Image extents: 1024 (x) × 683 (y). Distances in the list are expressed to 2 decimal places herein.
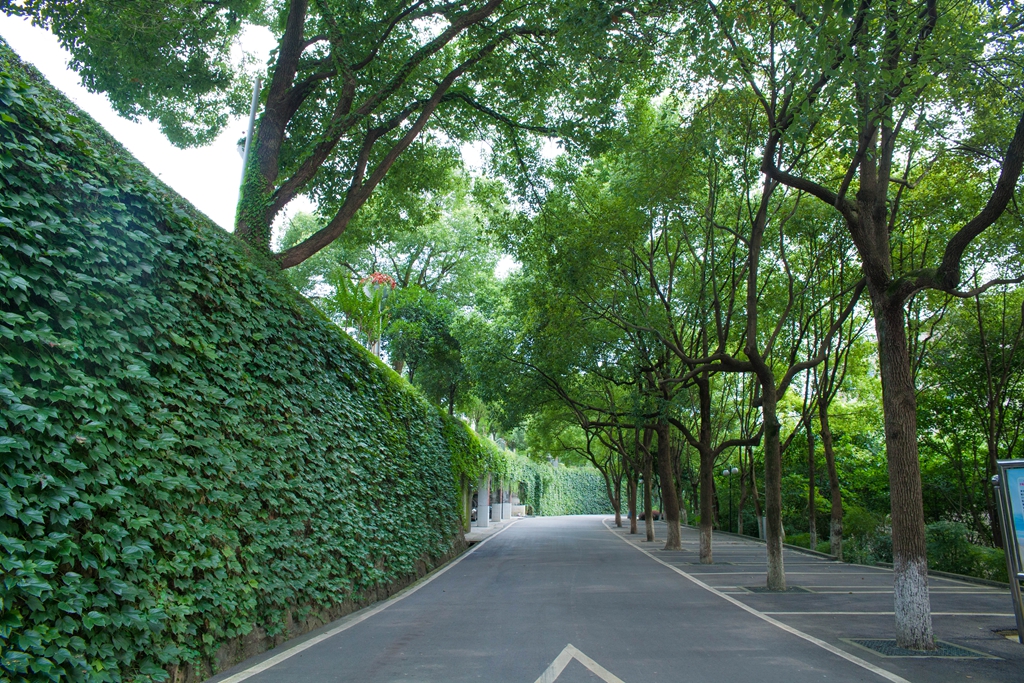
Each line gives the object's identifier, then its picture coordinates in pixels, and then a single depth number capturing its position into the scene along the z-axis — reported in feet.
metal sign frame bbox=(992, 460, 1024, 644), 22.90
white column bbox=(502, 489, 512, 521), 167.20
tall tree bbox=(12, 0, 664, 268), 31.99
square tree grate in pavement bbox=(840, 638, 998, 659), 23.21
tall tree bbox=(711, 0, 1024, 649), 21.43
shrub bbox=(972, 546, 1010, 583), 44.93
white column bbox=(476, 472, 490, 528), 124.06
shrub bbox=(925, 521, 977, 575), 48.26
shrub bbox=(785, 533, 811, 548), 77.37
